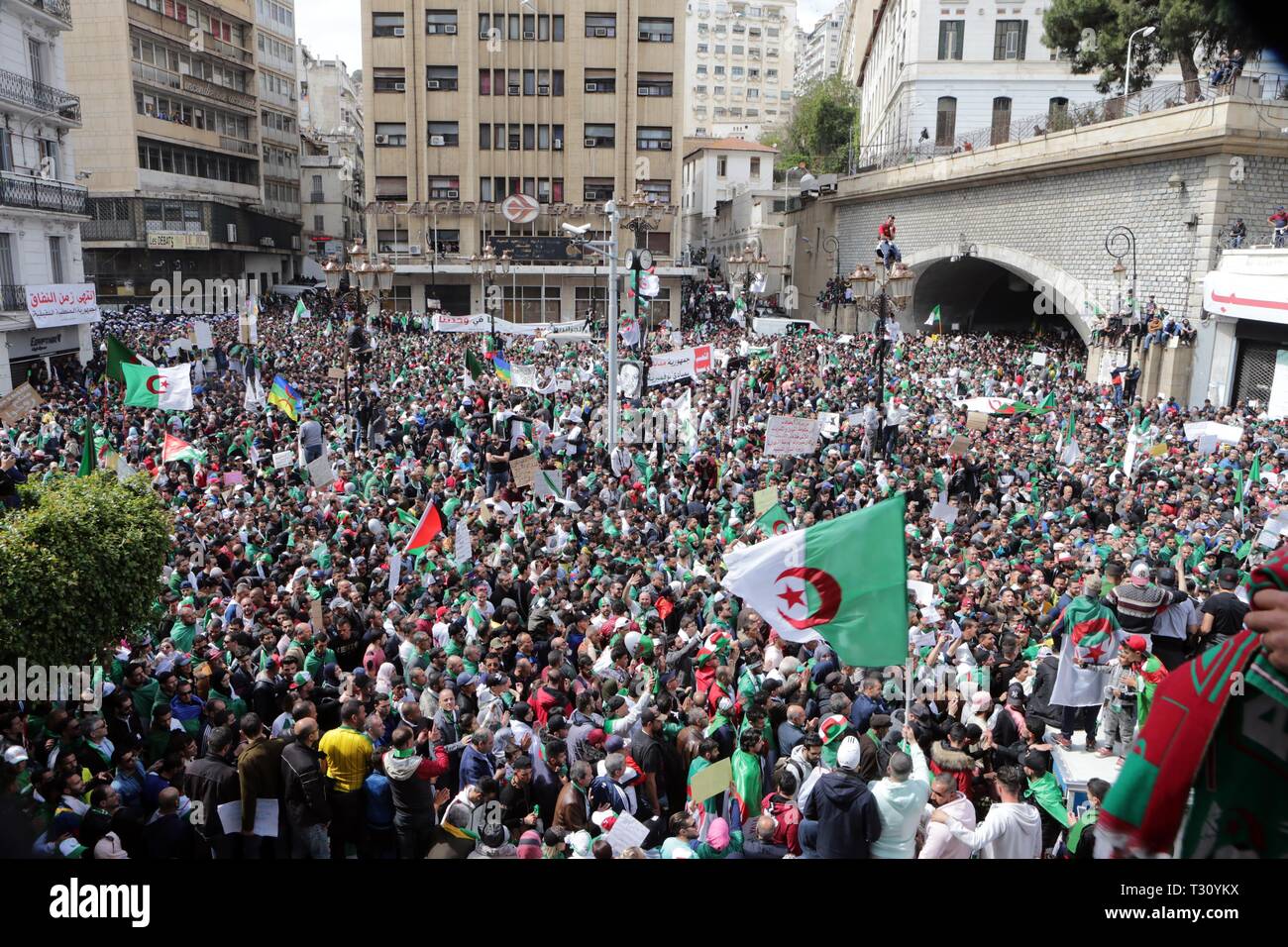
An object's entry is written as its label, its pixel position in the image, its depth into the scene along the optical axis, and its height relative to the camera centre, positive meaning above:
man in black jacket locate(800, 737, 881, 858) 5.23 -2.76
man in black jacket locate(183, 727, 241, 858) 5.82 -3.01
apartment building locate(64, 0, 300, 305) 44.78 +6.59
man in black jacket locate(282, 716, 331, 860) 5.86 -3.02
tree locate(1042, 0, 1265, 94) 28.59 +8.46
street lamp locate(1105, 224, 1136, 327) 27.73 +1.33
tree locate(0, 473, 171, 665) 7.34 -2.32
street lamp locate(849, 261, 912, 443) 15.39 -0.08
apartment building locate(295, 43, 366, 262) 66.44 +8.05
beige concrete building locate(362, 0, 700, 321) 51.28 +7.64
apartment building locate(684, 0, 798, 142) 119.94 +26.66
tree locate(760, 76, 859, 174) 72.56 +11.92
